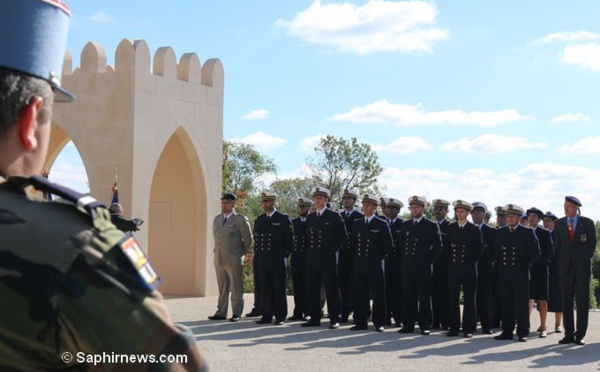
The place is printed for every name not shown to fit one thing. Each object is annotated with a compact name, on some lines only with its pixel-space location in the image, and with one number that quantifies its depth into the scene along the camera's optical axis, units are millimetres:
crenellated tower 15828
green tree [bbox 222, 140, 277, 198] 55828
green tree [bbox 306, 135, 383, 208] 47156
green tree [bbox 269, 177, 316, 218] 61156
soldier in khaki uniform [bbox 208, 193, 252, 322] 13602
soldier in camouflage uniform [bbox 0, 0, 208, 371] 1462
